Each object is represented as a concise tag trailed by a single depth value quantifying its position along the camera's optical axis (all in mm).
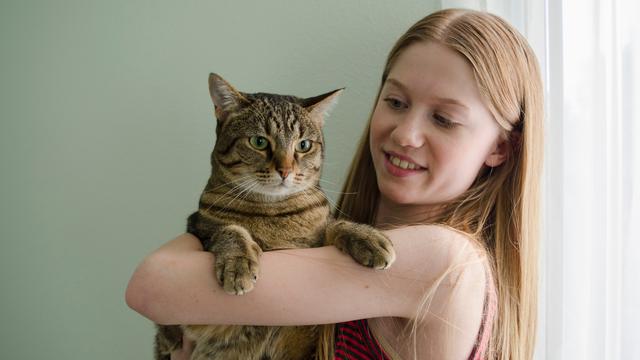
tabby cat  875
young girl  767
